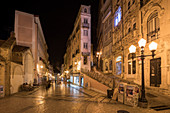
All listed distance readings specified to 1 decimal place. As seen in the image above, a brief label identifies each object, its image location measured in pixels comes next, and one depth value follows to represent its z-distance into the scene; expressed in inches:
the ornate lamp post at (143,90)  313.1
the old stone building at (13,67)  529.3
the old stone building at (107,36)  978.5
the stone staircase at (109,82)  424.3
